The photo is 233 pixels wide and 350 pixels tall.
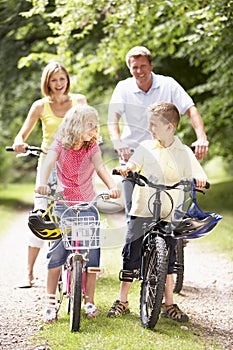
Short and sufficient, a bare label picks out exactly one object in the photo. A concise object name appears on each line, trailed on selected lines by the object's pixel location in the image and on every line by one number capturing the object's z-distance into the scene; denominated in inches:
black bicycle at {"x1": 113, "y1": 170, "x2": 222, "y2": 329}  288.2
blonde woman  363.7
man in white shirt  360.6
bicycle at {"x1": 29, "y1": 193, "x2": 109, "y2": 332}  288.8
